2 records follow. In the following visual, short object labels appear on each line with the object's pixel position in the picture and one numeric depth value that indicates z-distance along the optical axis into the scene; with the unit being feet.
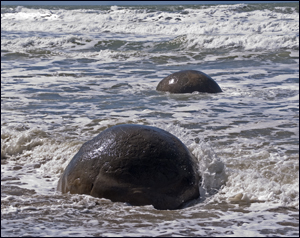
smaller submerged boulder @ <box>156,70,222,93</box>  61.16
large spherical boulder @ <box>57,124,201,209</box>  25.04
